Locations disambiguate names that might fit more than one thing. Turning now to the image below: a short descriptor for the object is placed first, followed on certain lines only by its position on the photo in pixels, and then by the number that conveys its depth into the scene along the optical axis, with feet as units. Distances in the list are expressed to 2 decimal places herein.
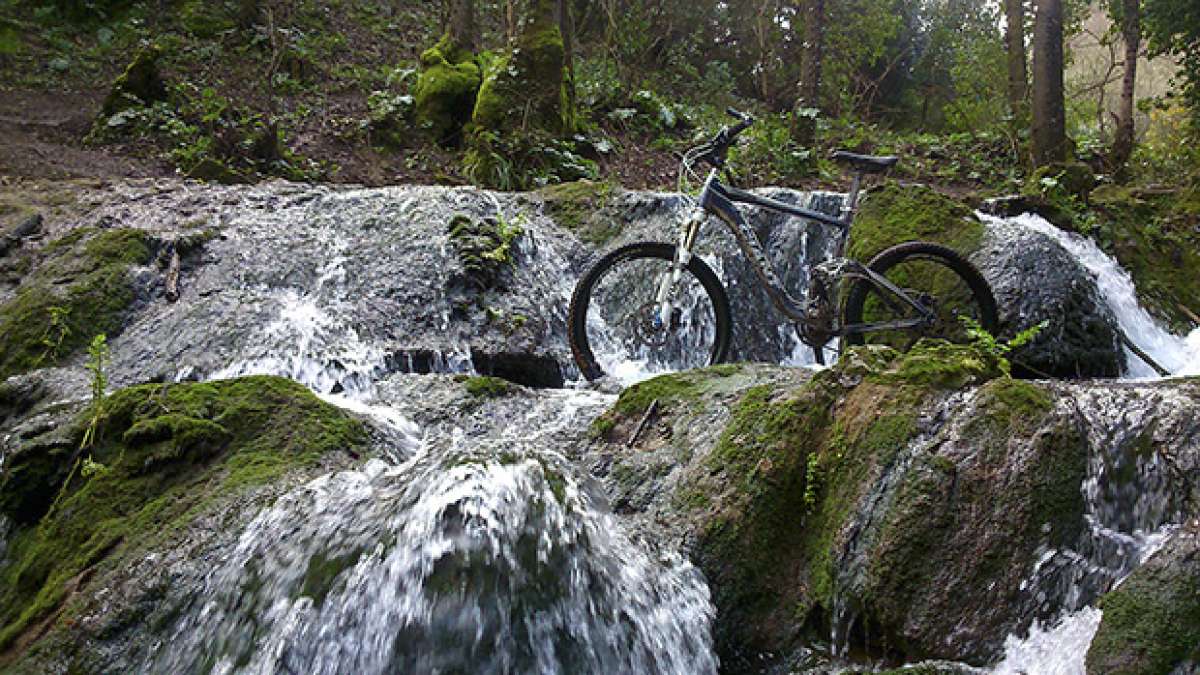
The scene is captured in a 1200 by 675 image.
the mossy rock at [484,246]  23.15
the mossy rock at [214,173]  30.75
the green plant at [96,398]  12.69
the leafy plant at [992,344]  12.11
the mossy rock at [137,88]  37.32
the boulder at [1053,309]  20.03
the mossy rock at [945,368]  11.23
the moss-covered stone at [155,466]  10.96
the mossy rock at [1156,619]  7.66
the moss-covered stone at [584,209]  26.22
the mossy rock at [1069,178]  28.60
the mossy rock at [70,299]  19.31
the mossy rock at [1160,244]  23.71
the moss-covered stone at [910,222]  22.75
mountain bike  18.89
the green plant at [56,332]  19.29
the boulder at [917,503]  9.21
